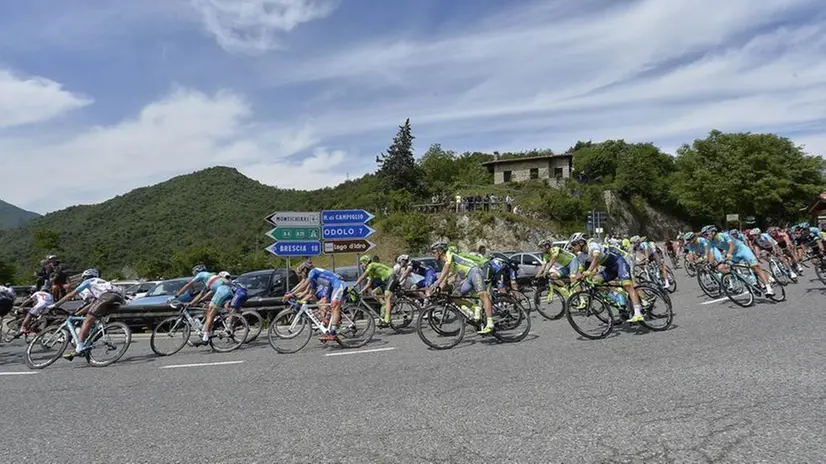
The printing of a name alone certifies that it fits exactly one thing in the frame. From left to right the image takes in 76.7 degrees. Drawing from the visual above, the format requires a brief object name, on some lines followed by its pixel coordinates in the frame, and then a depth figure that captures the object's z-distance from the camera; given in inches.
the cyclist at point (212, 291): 406.9
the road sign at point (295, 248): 596.4
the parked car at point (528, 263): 840.9
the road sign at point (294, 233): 597.0
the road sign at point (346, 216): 632.4
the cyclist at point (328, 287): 391.5
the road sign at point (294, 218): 603.5
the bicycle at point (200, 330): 410.6
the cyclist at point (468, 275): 359.3
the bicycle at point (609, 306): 348.8
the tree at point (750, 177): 2165.4
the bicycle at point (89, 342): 376.5
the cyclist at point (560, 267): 465.8
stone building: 2381.9
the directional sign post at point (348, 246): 630.5
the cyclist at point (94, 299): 374.6
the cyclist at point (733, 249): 433.7
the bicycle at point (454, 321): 359.6
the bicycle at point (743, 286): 433.7
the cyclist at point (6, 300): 461.7
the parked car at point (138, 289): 832.9
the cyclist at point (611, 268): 347.3
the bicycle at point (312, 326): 394.3
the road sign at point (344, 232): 632.4
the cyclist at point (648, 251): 610.2
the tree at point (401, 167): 2356.1
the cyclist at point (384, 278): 448.1
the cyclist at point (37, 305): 439.8
